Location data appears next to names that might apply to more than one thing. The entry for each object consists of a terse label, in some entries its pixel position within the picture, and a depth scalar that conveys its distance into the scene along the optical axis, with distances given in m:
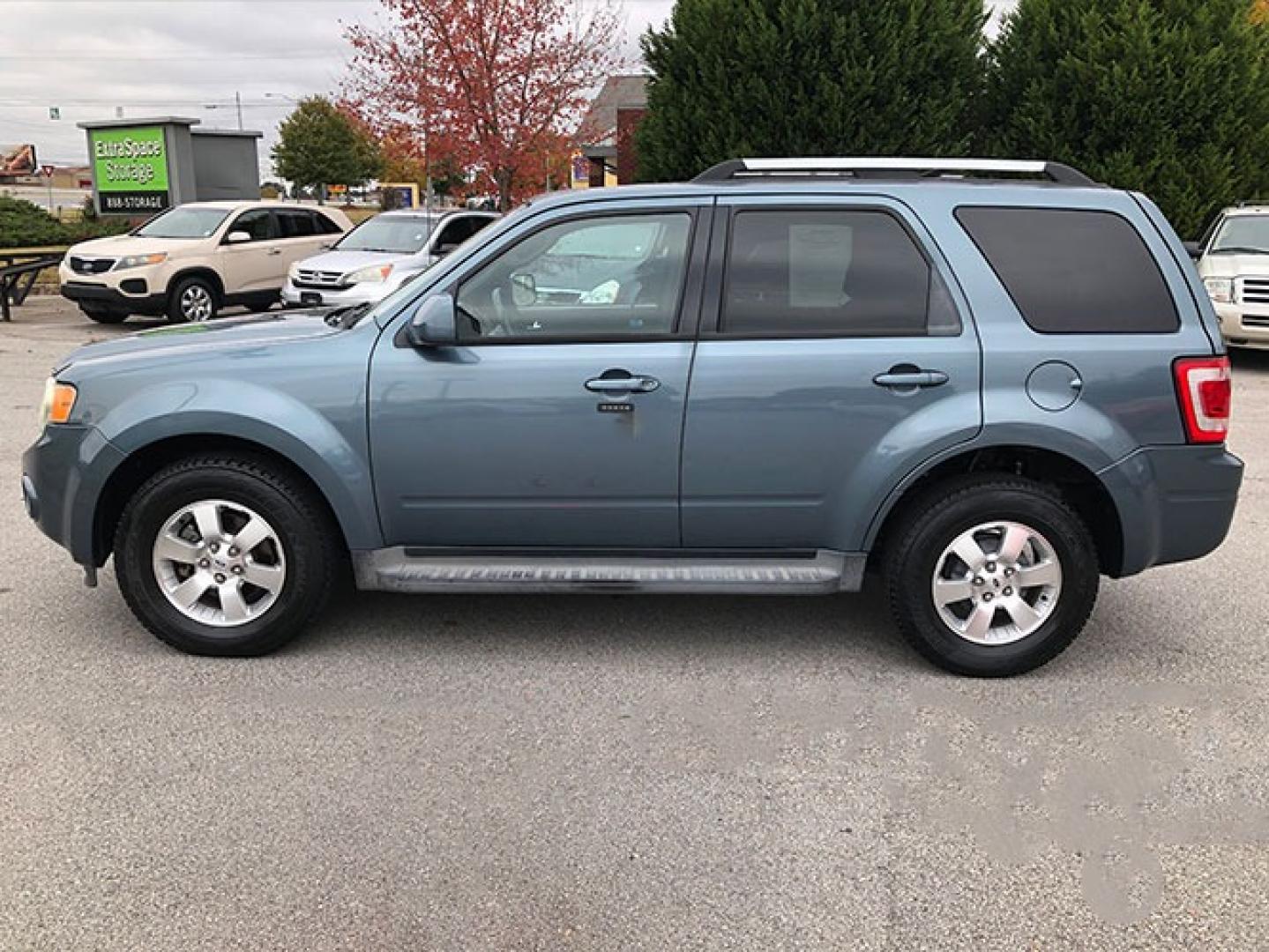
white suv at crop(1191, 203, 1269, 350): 11.80
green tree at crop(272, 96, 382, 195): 56.94
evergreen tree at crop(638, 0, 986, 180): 13.95
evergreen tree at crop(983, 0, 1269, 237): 14.08
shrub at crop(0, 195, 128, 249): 22.48
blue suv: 4.07
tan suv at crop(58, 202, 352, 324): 14.67
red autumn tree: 18.59
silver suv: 13.31
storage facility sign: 21.19
